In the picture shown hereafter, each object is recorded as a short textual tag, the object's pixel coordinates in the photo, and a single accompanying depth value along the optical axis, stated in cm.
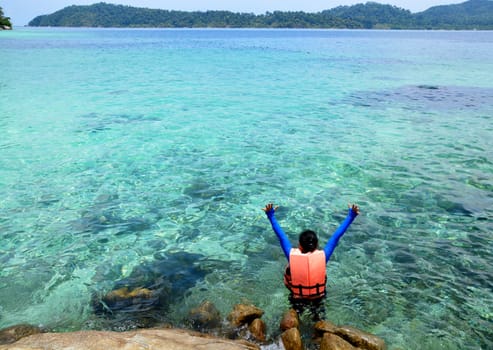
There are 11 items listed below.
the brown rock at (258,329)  563
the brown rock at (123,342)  427
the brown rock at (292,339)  535
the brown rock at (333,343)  509
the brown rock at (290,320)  576
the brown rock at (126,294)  664
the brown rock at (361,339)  526
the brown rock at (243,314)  591
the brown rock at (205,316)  600
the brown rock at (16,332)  555
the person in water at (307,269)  568
